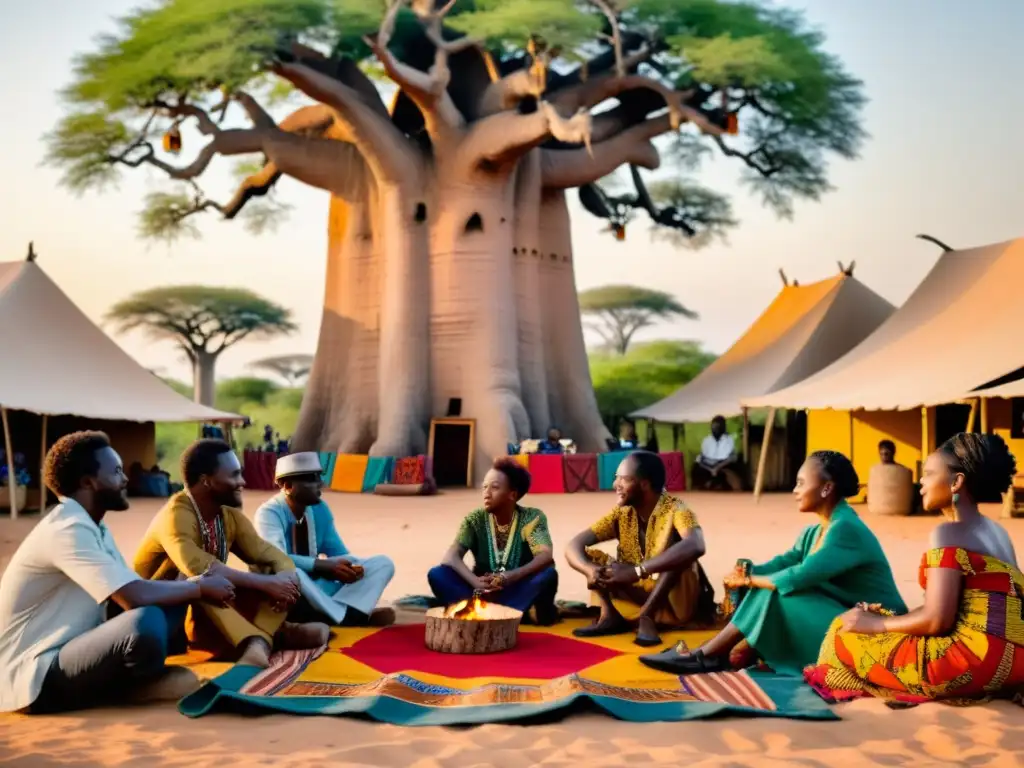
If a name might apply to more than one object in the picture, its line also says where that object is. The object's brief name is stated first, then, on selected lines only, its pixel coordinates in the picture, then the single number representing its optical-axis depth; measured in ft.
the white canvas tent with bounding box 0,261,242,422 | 45.06
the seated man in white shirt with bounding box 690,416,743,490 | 59.21
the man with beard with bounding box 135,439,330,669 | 16.35
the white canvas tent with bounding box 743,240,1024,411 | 42.09
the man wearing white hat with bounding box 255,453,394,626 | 19.49
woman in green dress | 15.89
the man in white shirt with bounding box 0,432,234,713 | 13.80
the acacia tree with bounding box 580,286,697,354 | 129.39
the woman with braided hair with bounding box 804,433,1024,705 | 13.67
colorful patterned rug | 13.97
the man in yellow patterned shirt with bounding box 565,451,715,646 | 18.52
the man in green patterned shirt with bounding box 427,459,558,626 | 19.36
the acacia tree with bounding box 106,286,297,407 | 104.42
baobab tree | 60.18
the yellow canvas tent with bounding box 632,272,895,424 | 62.39
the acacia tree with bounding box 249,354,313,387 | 136.36
